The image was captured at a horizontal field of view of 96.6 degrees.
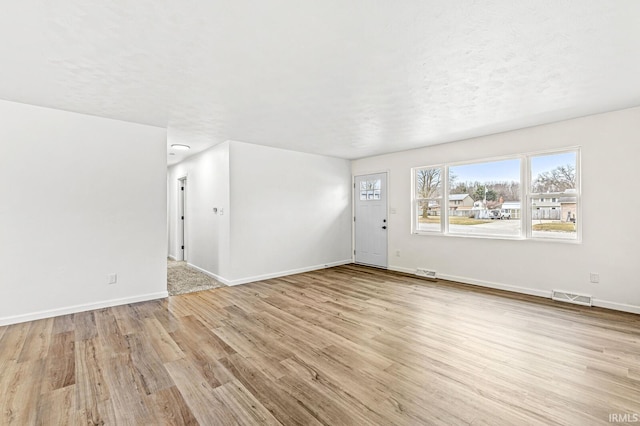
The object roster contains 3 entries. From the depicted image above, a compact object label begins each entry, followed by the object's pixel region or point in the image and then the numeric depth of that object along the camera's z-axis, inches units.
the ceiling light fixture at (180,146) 204.4
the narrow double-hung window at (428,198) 214.5
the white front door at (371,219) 246.7
